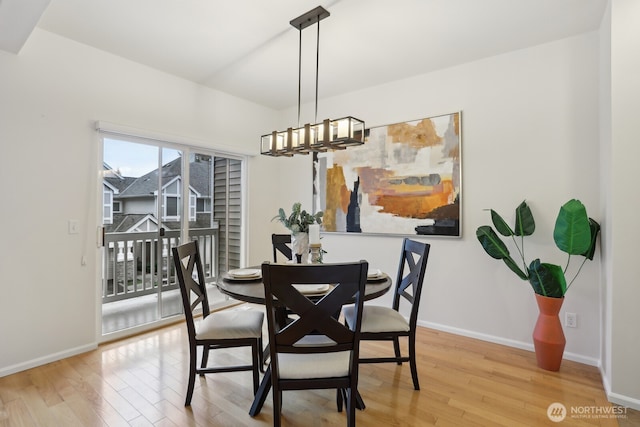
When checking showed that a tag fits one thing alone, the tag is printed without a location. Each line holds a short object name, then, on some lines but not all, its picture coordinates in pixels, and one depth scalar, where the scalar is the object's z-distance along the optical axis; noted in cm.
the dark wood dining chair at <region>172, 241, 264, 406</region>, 199
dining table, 189
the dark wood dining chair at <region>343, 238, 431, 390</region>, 212
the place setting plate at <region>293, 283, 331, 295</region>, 187
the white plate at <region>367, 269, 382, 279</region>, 228
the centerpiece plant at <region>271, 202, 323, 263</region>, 245
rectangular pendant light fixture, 224
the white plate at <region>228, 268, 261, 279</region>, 223
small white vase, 245
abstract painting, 320
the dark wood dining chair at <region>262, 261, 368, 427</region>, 151
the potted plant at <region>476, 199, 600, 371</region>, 227
